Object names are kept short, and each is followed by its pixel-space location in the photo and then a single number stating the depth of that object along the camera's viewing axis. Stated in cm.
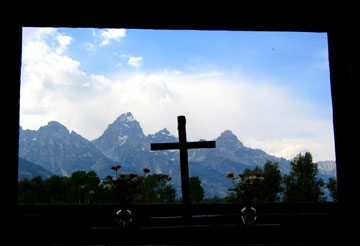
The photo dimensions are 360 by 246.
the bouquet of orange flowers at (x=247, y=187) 347
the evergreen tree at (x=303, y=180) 1249
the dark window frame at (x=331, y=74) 247
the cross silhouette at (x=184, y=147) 417
